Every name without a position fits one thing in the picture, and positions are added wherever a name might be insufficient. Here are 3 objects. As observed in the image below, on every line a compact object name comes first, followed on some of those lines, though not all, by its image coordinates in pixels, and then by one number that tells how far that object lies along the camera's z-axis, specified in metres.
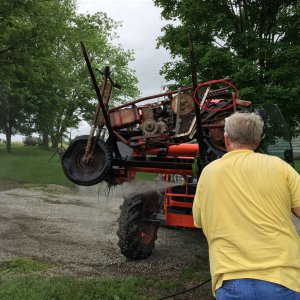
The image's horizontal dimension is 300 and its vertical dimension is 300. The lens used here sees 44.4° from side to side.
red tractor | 3.64
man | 1.72
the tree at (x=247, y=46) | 11.46
